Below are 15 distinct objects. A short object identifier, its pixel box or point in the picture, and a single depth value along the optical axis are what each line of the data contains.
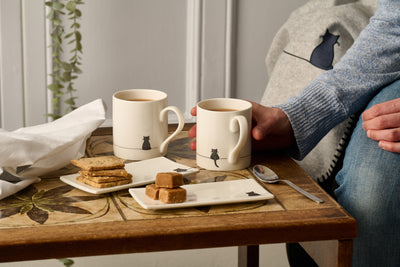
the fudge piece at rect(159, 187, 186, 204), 1.36
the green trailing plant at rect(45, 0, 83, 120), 2.22
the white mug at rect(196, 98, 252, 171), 1.48
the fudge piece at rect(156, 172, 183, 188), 1.38
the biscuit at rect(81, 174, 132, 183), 1.41
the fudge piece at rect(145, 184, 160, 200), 1.38
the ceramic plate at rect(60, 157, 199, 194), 1.41
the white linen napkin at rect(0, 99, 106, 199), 1.42
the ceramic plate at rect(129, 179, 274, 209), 1.37
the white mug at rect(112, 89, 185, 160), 1.53
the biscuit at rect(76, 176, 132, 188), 1.41
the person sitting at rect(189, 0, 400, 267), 1.51
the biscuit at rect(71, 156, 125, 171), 1.43
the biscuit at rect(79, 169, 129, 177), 1.42
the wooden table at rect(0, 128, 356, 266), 1.30
